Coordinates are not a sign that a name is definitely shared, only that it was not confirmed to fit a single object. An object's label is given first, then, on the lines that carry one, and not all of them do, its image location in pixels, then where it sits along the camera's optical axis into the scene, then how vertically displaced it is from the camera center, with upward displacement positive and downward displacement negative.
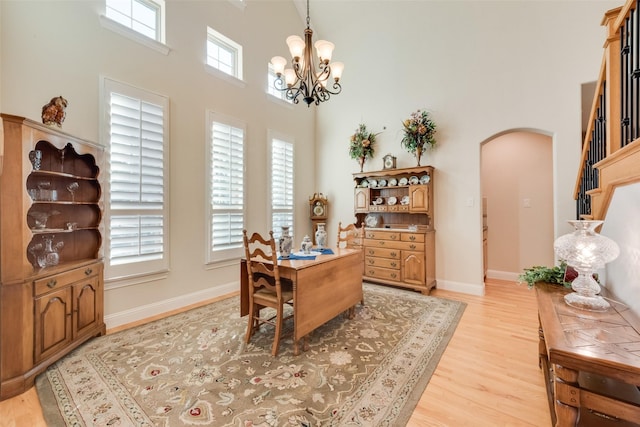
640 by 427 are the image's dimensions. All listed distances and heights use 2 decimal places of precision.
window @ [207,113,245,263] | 3.63 +0.39
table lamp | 1.42 -0.24
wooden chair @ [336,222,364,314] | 3.46 -0.33
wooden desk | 2.22 -0.69
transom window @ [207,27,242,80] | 3.76 +2.40
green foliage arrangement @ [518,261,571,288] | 1.93 -0.46
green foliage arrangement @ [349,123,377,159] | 4.68 +1.26
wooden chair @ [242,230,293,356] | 2.23 -0.70
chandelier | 2.45 +1.45
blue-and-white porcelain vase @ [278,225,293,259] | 2.62 -0.29
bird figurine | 2.16 +0.87
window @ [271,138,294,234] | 4.52 +0.56
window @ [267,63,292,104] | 4.52 +2.22
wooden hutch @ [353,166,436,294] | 3.91 -0.18
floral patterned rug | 1.59 -1.18
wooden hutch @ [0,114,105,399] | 1.79 -0.29
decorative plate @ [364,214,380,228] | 4.69 -0.11
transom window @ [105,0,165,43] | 2.84 +2.26
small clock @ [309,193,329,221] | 5.13 +0.17
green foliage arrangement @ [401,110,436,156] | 4.00 +1.27
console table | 0.99 -0.55
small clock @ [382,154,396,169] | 4.44 +0.89
